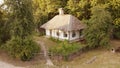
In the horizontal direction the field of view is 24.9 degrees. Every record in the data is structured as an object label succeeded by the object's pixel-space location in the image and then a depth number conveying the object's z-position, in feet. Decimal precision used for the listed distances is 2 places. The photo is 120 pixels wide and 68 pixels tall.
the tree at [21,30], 114.52
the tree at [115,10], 152.56
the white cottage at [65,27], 143.23
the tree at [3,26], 122.21
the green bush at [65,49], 119.34
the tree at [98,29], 135.33
